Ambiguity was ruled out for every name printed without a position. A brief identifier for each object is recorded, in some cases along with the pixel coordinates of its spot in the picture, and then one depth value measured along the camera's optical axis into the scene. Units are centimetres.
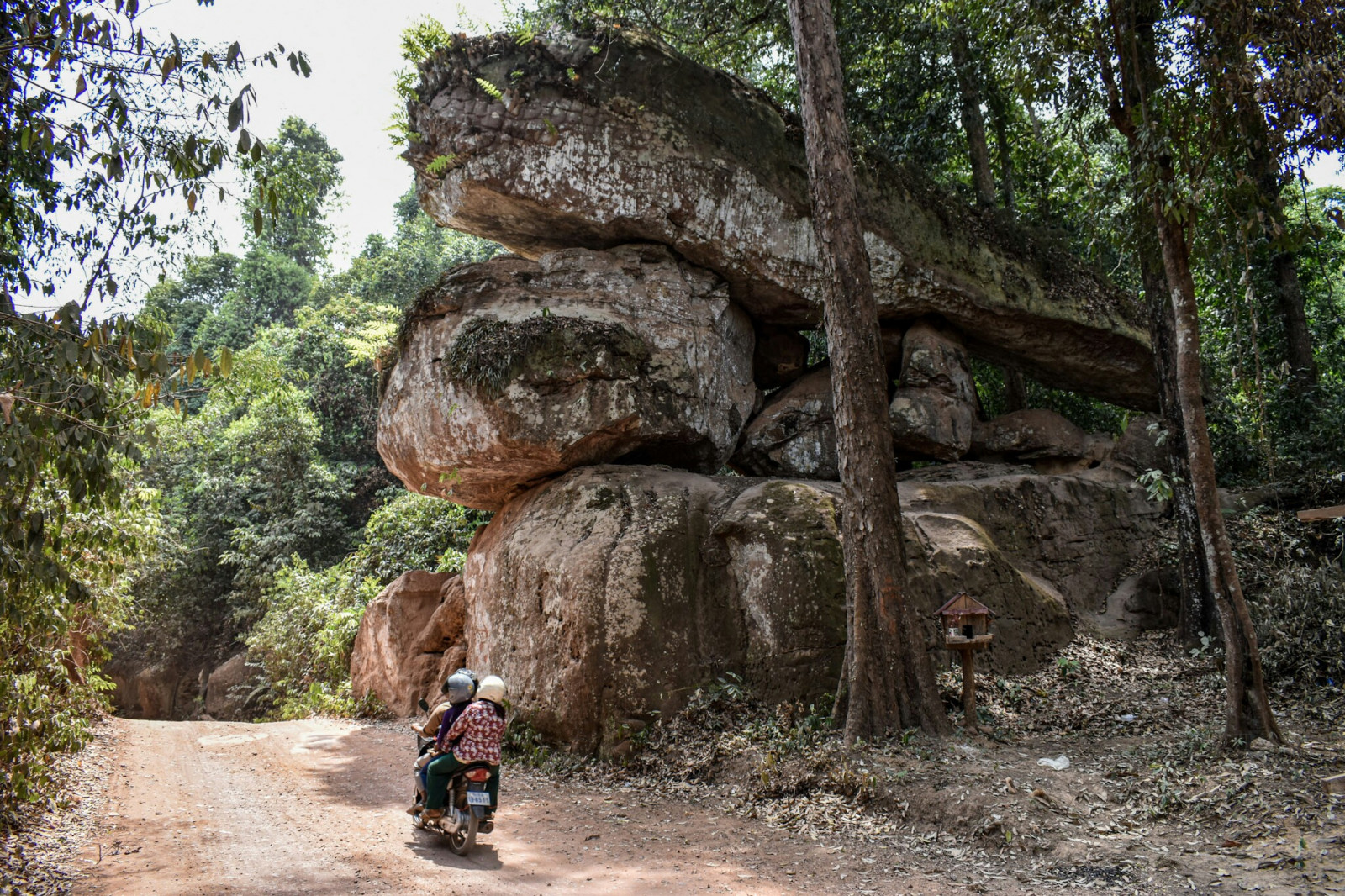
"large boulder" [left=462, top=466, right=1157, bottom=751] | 899
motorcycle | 604
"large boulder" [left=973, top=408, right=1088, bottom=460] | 1319
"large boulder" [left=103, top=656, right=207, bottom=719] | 1919
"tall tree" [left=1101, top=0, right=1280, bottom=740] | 683
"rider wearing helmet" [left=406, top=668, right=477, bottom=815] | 636
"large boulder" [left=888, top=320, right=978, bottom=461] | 1248
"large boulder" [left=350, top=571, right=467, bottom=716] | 1209
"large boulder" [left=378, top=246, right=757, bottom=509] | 1052
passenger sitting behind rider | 618
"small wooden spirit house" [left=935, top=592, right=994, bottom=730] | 797
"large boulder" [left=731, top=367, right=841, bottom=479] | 1244
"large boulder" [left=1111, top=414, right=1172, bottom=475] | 1291
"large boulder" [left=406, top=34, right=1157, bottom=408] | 1156
